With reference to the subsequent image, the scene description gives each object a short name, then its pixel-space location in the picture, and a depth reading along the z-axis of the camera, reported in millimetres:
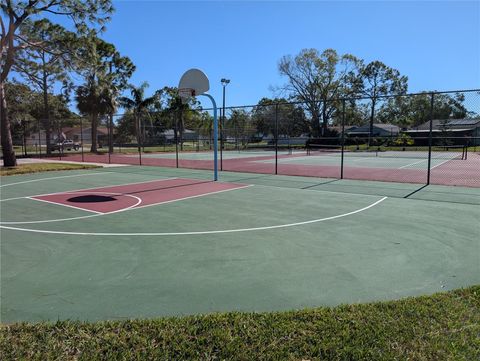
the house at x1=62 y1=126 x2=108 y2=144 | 57781
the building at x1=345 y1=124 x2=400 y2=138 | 32922
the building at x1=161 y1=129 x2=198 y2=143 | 64450
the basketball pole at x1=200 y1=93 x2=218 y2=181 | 13420
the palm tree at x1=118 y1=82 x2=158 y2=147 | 40812
